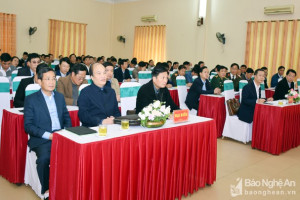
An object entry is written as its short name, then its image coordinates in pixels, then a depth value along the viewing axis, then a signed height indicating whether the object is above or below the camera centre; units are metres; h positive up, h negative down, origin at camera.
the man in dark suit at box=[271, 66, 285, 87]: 7.85 -0.11
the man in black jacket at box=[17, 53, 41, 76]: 4.29 +0.02
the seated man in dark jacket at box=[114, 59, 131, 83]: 8.13 -0.17
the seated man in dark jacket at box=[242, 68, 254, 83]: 7.17 -0.07
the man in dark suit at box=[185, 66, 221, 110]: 5.36 -0.38
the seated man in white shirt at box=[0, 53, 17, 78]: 6.40 -0.06
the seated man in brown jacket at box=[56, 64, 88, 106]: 3.76 -0.29
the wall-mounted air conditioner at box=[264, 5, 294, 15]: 8.05 +1.72
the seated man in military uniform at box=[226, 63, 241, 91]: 6.80 -0.13
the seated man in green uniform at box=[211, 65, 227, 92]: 5.88 -0.20
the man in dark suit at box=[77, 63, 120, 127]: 2.82 -0.35
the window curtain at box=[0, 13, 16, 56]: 10.14 +0.96
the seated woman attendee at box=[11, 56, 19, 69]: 7.18 +0.01
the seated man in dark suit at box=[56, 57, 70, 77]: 5.04 -0.04
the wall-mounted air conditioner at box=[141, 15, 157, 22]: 11.72 +1.94
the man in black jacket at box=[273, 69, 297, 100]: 5.44 -0.25
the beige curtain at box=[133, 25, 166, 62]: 11.60 +0.96
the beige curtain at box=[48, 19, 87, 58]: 11.53 +1.03
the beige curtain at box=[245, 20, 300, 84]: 8.19 +0.78
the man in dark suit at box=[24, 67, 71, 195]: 2.53 -0.50
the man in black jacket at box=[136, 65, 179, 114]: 3.16 -0.24
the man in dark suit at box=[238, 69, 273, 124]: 4.63 -0.43
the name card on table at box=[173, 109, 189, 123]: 2.71 -0.44
